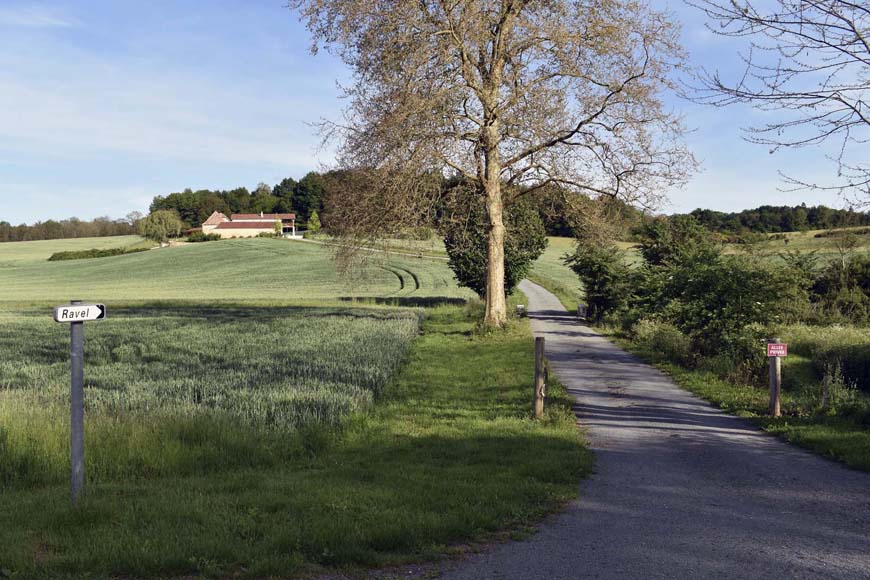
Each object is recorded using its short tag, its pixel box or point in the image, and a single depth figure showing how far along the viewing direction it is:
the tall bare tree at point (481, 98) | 20.05
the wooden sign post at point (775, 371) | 11.24
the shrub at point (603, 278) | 28.83
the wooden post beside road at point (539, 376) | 10.96
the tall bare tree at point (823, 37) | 7.98
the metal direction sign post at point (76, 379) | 5.94
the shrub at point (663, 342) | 17.81
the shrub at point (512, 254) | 36.94
